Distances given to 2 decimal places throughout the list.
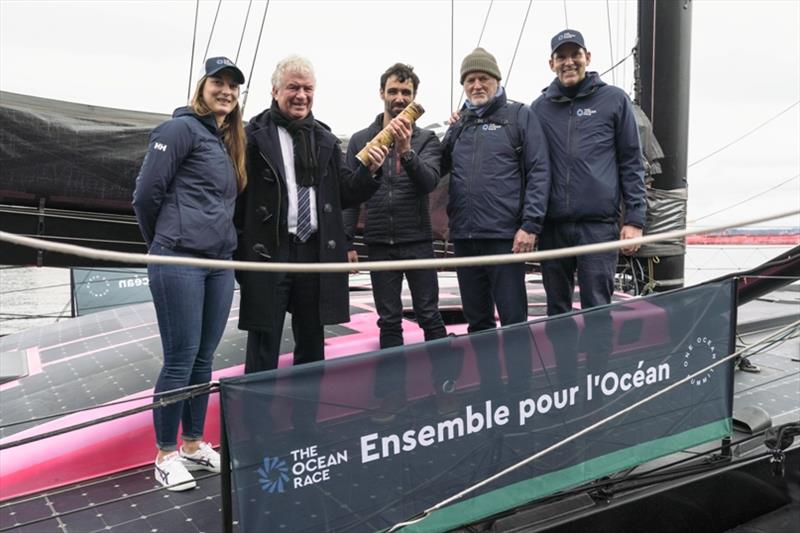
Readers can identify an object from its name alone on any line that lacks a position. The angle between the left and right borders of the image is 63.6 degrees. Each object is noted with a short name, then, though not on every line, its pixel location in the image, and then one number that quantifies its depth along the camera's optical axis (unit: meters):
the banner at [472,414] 1.84
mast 4.41
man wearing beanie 3.00
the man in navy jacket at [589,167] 3.03
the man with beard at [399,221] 2.99
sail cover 2.47
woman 2.38
